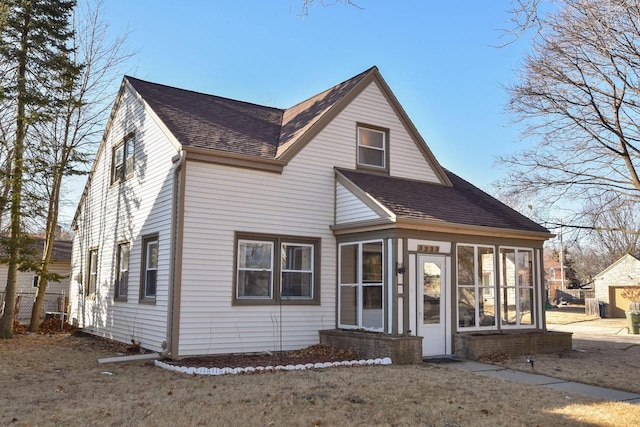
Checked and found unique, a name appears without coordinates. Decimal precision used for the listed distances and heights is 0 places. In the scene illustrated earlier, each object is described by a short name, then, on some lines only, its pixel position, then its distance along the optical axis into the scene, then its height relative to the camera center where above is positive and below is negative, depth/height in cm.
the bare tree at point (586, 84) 893 +393
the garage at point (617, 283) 3350 +36
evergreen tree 1614 +632
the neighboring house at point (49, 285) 2460 -15
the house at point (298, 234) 1188 +118
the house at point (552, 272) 8391 +256
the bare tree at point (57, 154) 1725 +408
